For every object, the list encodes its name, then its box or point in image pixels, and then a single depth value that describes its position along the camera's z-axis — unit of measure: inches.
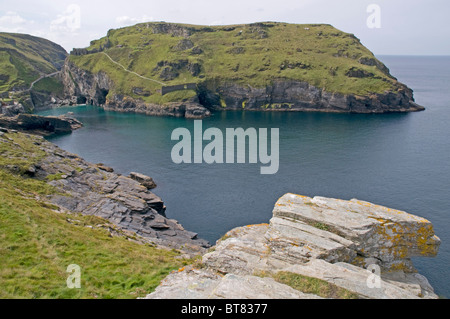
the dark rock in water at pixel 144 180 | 3186.5
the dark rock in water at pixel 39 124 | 4948.3
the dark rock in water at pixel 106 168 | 3450.5
